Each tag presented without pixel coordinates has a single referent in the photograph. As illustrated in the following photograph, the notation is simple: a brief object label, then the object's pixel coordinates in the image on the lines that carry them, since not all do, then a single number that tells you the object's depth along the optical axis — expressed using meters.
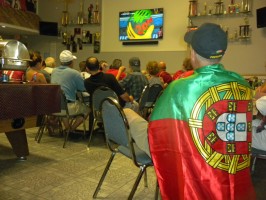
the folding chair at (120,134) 1.72
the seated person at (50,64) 5.57
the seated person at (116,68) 5.34
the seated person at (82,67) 6.02
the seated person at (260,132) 2.05
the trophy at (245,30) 6.28
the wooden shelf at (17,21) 8.17
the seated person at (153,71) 4.77
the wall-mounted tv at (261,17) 5.83
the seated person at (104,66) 5.40
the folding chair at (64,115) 3.48
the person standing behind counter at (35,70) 3.77
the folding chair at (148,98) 3.88
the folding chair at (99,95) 3.25
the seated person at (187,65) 4.27
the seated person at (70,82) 3.75
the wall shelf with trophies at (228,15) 6.30
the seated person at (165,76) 5.65
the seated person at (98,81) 3.71
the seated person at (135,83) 4.29
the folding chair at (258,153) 2.11
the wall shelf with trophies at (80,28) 8.49
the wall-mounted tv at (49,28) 9.16
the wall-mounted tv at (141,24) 7.47
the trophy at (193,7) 6.88
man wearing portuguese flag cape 1.31
